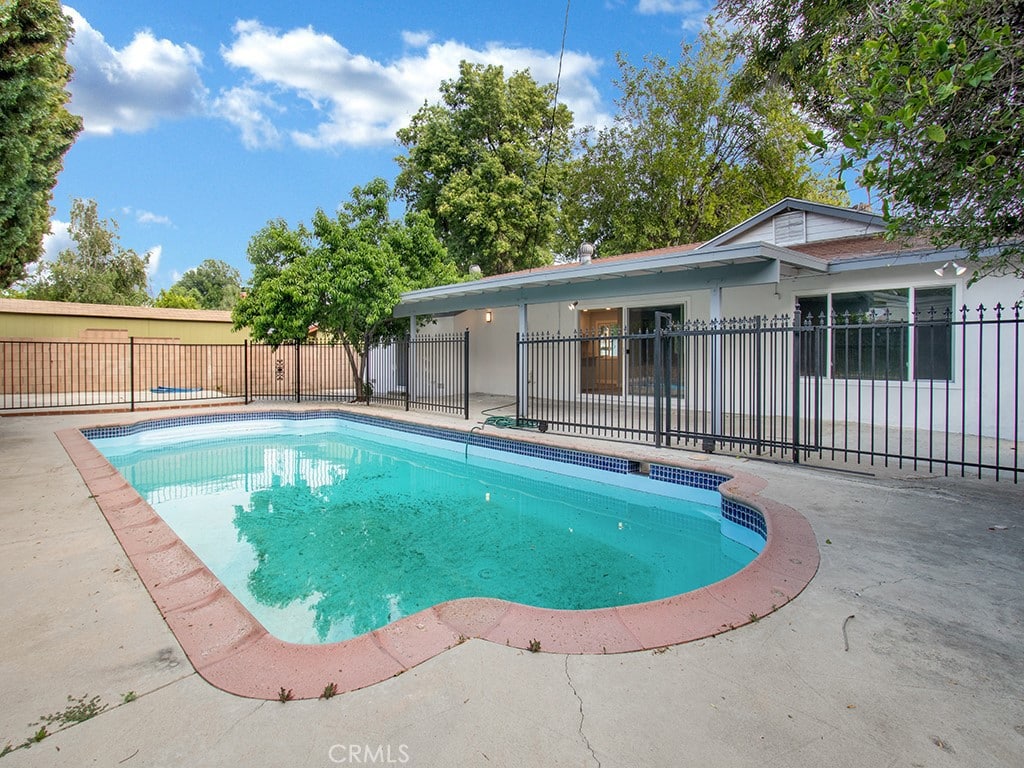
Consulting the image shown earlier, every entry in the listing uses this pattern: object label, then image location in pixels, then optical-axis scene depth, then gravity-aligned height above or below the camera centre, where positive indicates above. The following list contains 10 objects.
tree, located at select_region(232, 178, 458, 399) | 11.77 +2.38
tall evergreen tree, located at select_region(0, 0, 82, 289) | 5.00 +2.74
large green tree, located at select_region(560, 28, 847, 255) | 20.16 +8.37
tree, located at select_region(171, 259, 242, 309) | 43.16 +7.87
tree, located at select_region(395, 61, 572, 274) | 20.48 +8.23
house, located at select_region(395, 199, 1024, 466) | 7.45 +1.37
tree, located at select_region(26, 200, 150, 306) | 25.64 +5.31
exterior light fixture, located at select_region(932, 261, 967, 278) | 6.87 +1.41
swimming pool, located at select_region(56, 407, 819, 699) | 2.11 -1.16
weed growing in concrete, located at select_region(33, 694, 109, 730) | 1.81 -1.17
